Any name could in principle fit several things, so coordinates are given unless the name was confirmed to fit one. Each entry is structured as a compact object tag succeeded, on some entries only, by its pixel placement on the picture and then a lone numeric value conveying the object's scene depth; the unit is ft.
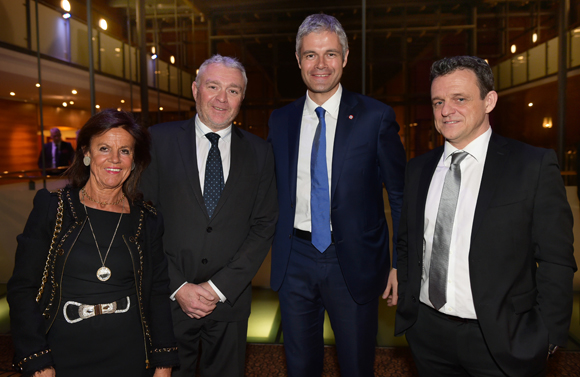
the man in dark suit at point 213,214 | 6.26
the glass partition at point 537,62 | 32.78
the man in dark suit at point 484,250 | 4.60
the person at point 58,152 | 27.96
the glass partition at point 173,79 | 34.60
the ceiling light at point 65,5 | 25.68
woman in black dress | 4.77
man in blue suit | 6.40
